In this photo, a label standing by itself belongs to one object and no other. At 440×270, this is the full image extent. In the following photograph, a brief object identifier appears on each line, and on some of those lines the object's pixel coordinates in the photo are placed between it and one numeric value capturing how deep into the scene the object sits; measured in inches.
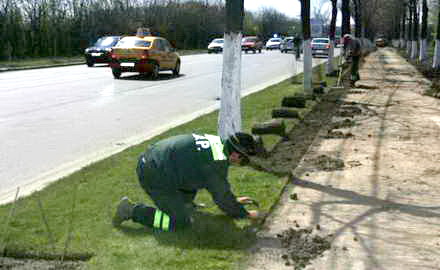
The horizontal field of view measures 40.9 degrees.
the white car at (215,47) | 1950.1
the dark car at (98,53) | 1172.5
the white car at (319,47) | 1658.5
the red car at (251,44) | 1964.8
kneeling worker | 175.6
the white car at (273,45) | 2384.8
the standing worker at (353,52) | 709.9
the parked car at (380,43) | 3302.9
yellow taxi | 810.2
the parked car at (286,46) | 1962.2
